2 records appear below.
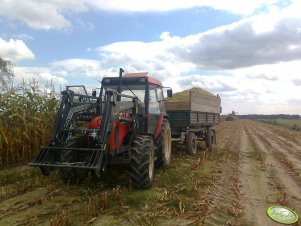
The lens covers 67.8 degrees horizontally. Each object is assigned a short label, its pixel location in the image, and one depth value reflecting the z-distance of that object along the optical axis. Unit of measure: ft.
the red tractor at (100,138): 13.36
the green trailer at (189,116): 24.24
